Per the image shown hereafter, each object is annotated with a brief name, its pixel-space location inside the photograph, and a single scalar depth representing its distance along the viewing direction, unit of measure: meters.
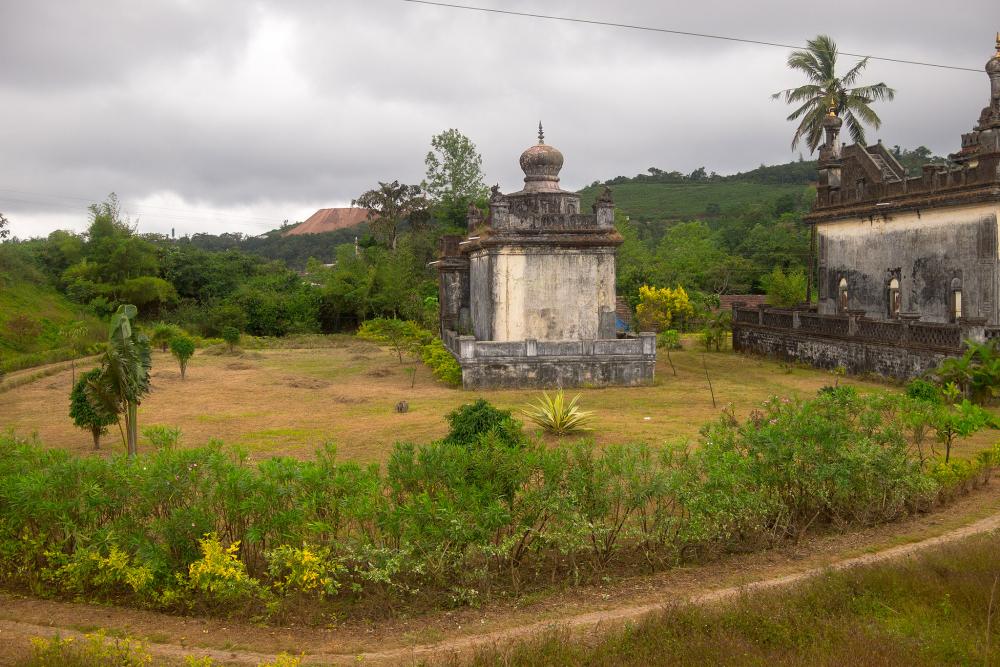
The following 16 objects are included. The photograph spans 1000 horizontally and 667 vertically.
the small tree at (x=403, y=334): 26.36
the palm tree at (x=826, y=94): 32.25
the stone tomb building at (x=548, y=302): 20.73
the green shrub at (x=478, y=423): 11.22
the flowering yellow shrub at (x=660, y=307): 36.39
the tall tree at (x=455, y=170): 47.09
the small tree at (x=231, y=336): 32.62
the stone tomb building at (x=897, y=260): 19.44
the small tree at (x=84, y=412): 12.95
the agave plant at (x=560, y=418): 14.00
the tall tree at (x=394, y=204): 53.81
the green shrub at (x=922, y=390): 14.07
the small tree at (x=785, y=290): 41.41
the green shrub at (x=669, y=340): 29.38
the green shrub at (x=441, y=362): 21.44
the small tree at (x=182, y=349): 21.88
